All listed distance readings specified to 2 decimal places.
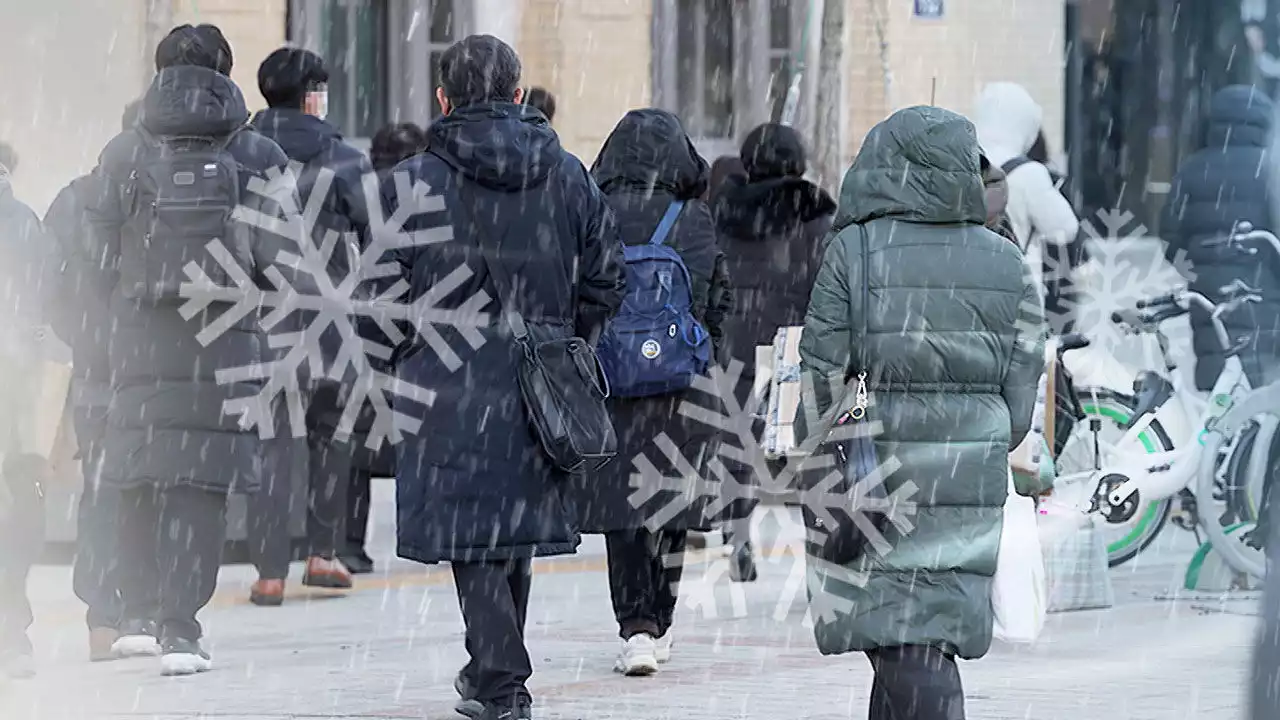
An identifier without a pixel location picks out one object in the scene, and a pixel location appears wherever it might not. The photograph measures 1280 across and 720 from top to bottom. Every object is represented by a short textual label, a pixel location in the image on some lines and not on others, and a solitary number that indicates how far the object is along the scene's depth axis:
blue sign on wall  38.53
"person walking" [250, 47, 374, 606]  22.37
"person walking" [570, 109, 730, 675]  18.61
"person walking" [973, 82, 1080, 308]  22.09
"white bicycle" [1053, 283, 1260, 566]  23.28
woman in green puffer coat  13.09
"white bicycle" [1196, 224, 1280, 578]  22.84
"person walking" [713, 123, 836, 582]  23.67
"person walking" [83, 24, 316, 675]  18.67
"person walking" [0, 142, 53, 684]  18.45
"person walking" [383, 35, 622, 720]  15.55
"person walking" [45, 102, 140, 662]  19.08
